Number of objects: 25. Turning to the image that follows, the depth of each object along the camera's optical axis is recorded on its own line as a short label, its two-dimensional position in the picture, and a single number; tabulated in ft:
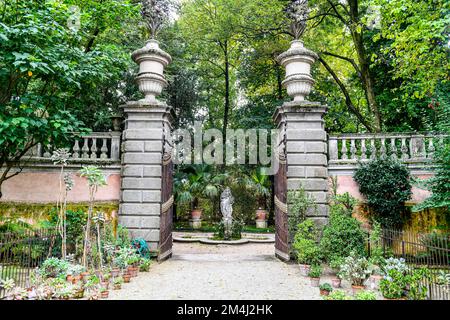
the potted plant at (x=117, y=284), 19.89
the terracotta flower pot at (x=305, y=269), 23.98
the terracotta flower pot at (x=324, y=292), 18.40
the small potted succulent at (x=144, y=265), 24.54
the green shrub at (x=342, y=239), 23.17
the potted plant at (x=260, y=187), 61.05
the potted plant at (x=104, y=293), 17.95
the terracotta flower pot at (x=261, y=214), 64.39
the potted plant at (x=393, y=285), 17.78
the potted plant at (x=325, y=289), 18.33
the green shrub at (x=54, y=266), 20.02
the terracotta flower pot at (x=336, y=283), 20.63
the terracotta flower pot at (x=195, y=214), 64.54
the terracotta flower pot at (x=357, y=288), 19.00
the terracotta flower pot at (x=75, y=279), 19.03
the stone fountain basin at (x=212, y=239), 46.24
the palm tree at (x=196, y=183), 59.41
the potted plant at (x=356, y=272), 19.45
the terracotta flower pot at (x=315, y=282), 21.12
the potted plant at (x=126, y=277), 21.70
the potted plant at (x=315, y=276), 21.16
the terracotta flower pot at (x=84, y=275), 19.81
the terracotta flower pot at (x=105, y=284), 19.07
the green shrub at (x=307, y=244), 23.86
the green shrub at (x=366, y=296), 16.60
